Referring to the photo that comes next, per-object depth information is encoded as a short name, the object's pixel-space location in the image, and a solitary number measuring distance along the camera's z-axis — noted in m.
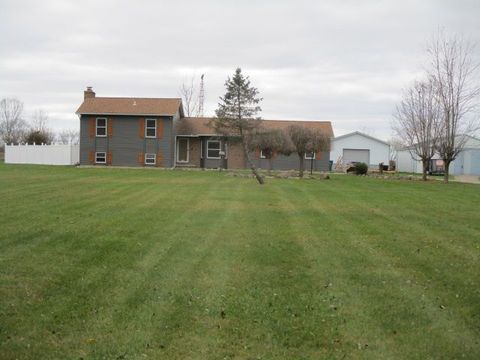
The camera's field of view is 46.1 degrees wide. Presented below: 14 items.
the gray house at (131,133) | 39.78
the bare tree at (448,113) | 30.41
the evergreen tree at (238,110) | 23.83
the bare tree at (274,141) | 32.25
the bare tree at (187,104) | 65.75
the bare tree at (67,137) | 88.88
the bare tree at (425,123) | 31.81
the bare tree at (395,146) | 56.32
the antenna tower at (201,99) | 65.31
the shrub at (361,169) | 37.03
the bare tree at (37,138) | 55.47
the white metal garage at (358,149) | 49.28
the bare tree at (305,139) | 29.97
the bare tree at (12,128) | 75.16
